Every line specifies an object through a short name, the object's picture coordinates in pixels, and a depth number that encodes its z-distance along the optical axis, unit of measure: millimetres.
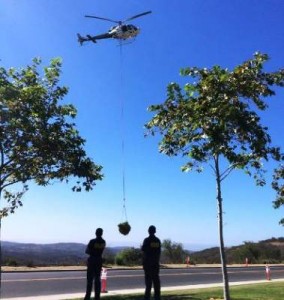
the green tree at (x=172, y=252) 26363
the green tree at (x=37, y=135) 6152
